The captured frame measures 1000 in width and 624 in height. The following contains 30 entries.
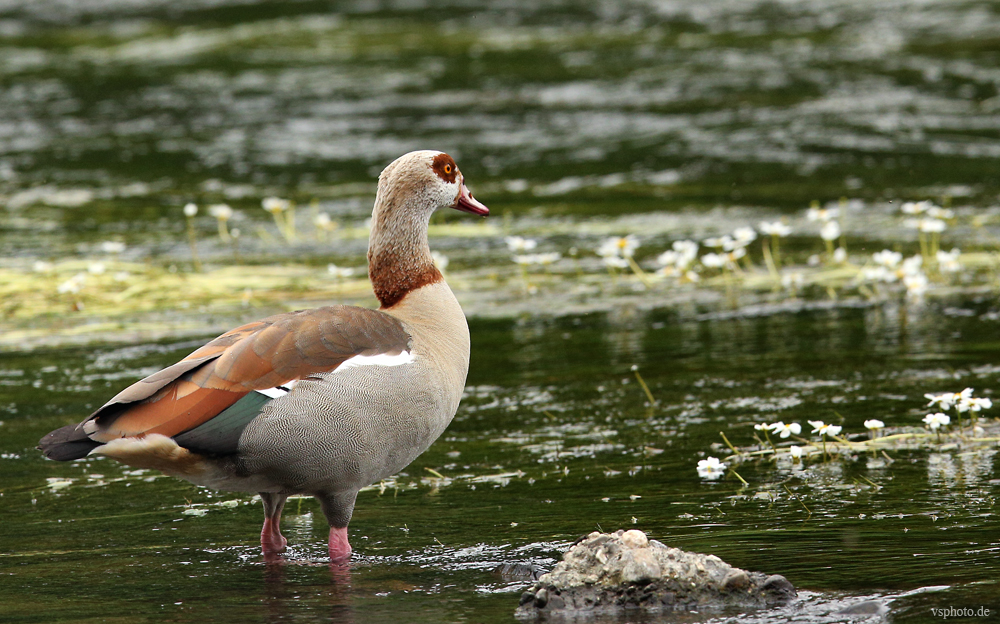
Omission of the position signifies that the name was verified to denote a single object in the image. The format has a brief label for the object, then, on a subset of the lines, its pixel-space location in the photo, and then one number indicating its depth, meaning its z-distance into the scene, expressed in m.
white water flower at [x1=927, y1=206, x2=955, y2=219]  18.75
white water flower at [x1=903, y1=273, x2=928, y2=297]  18.52
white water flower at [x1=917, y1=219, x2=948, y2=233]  18.48
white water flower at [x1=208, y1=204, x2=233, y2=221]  22.06
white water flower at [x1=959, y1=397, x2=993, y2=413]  11.88
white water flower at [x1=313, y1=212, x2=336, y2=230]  23.23
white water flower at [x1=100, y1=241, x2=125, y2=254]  21.59
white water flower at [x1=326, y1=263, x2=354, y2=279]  19.55
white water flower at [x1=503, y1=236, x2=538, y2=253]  19.20
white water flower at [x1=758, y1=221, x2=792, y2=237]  18.92
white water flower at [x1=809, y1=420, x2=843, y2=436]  11.46
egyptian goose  9.72
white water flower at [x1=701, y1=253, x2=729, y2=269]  19.17
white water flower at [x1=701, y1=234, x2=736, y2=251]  19.08
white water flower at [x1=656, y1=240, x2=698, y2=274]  19.66
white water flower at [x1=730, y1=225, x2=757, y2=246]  19.05
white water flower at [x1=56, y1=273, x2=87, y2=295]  19.58
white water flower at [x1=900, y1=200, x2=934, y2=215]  19.23
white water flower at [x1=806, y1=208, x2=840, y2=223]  19.81
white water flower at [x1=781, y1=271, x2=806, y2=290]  20.27
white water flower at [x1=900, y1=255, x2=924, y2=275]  18.94
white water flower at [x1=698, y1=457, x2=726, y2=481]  11.36
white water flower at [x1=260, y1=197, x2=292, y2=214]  22.88
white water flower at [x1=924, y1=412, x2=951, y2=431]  11.67
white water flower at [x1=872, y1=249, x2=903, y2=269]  18.78
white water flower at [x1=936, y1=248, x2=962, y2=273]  18.83
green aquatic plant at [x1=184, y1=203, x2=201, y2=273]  21.19
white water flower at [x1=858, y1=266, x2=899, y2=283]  18.84
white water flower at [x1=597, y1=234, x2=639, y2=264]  19.39
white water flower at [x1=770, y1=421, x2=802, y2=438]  11.52
